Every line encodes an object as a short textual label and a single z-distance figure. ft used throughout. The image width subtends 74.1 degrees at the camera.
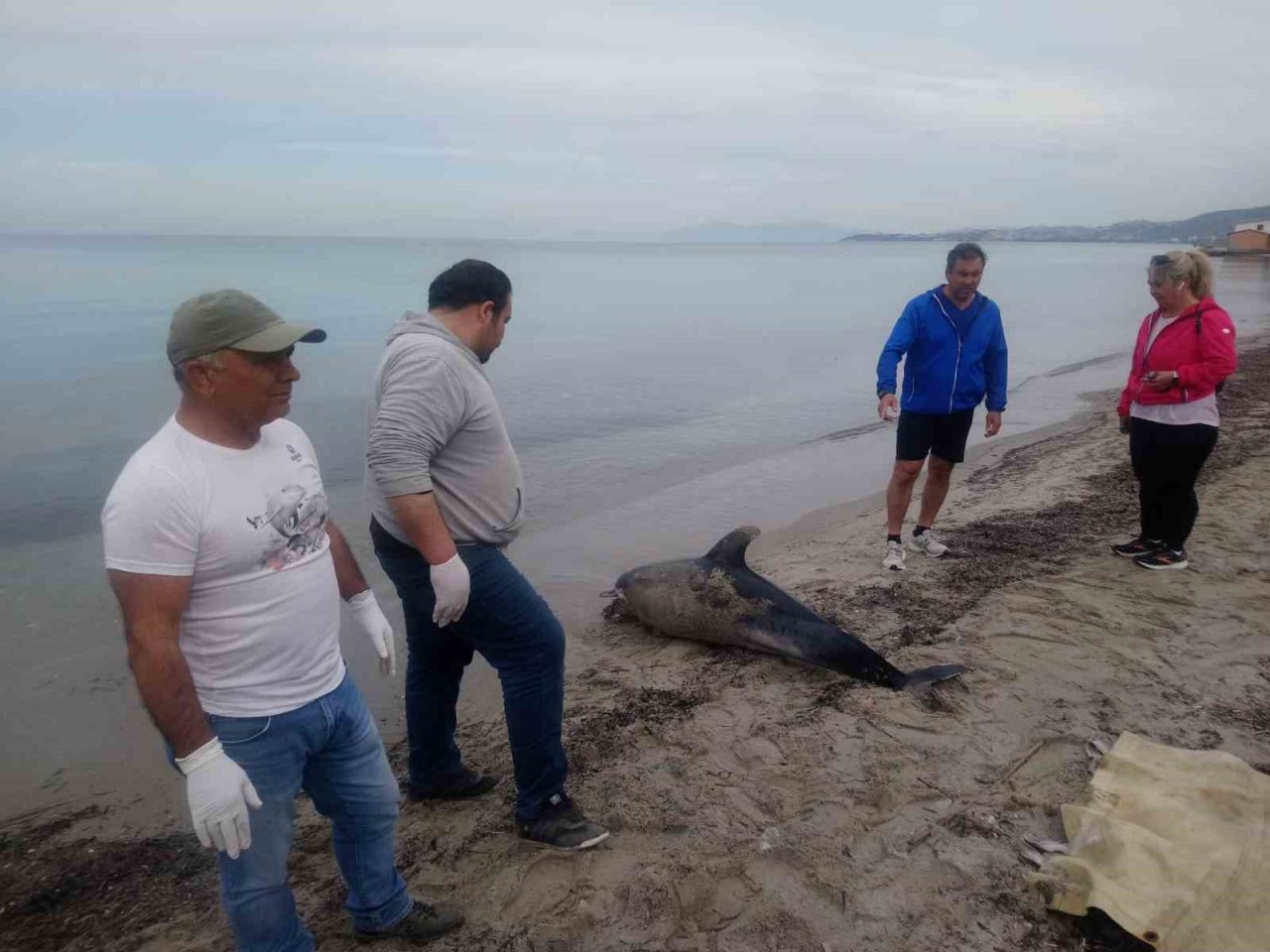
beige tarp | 9.05
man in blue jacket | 19.27
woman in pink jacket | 18.10
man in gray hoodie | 9.52
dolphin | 15.48
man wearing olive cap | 6.74
